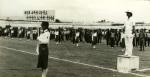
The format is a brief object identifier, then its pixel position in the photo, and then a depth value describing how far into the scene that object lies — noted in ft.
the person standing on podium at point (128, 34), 47.98
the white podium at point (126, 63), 46.65
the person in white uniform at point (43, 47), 36.06
